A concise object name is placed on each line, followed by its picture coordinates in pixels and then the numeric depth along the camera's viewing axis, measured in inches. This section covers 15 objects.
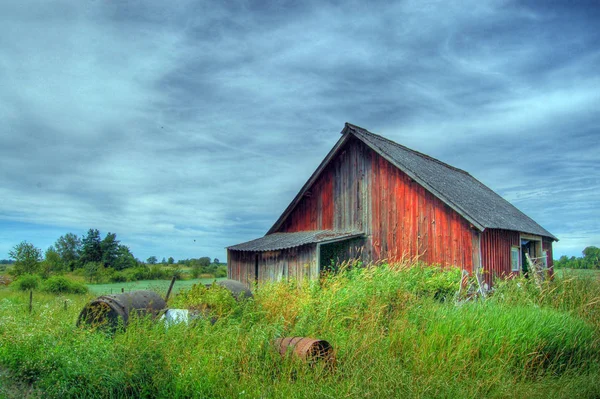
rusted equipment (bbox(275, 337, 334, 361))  275.4
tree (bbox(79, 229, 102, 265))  1638.8
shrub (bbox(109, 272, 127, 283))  1497.8
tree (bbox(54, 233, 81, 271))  1611.7
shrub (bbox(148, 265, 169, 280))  1617.9
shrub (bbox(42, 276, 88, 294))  1048.2
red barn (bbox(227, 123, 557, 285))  629.9
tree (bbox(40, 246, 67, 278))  1252.5
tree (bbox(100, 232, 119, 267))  1646.2
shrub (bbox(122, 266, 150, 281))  1547.7
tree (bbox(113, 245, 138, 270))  1657.1
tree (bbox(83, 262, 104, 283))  1472.7
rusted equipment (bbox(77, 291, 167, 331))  406.3
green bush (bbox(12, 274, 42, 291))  1080.2
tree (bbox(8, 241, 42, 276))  1215.3
